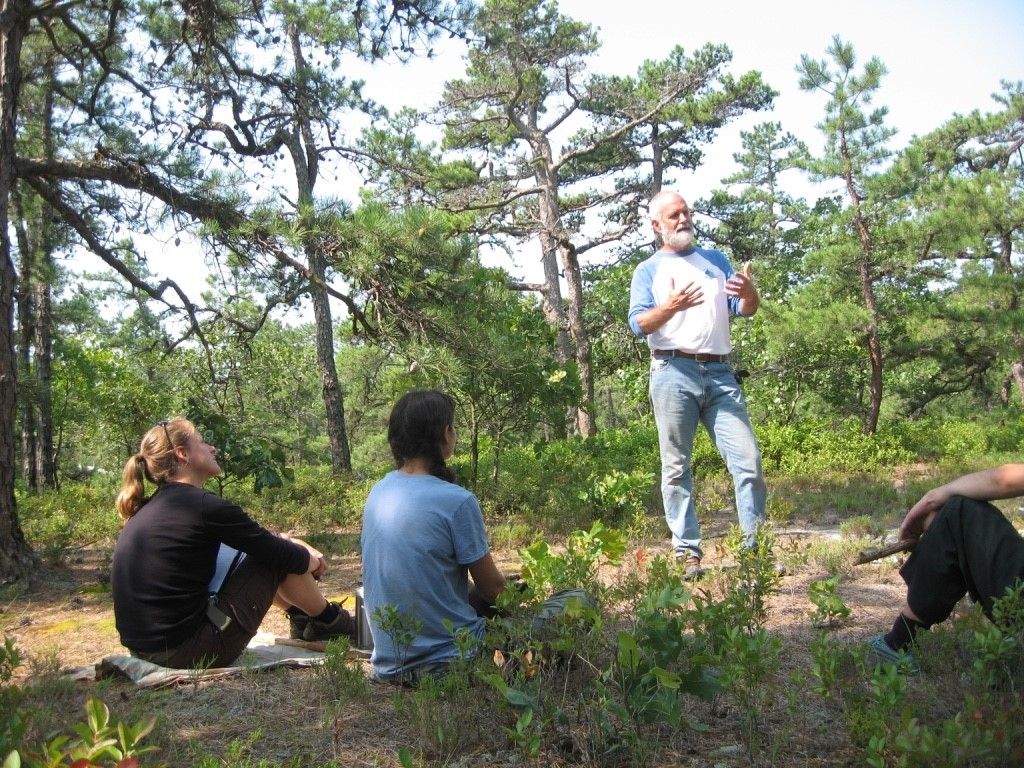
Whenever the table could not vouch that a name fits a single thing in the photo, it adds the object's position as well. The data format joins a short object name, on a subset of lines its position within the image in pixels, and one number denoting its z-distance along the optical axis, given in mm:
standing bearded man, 4410
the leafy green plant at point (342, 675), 2754
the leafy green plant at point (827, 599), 2842
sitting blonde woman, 3381
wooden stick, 2717
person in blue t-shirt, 2871
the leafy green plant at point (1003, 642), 2189
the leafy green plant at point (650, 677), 2145
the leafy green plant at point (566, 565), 3025
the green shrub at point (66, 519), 7383
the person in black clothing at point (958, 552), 2373
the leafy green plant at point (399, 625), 2637
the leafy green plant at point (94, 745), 1670
